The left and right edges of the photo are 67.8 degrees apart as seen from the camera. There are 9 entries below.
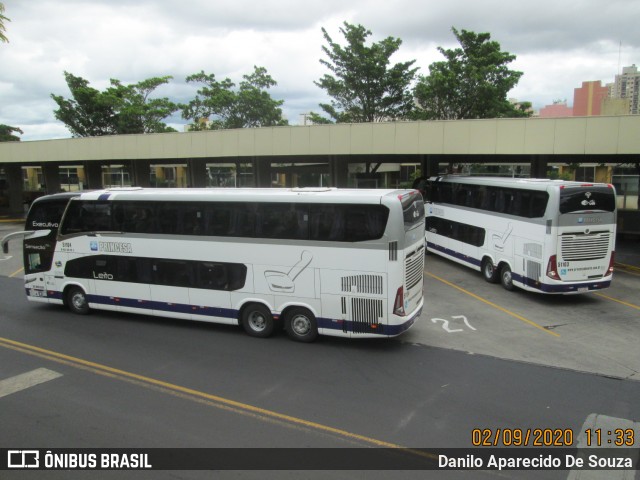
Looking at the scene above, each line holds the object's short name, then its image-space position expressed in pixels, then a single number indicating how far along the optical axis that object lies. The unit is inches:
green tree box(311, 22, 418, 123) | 1528.1
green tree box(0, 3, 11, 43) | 627.8
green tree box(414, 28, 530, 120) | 1401.3
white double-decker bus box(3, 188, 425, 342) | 402.0
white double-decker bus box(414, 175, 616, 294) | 545.3
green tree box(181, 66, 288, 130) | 1857.8
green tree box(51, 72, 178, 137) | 1846.7
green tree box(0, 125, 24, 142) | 2800.2
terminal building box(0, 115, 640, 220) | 763.5
